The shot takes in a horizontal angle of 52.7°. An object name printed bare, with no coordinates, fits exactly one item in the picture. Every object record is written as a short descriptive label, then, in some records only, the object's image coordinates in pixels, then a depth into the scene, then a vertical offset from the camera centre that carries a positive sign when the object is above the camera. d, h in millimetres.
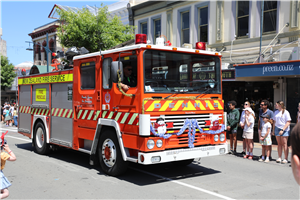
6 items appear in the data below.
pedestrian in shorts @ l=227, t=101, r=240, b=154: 9805 -625
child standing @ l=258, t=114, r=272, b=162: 8695 -1047
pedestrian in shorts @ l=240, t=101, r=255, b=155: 9349 -619
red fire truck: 6152 -147
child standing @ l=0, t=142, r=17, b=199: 3680 -922
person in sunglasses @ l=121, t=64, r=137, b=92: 6387 +455
